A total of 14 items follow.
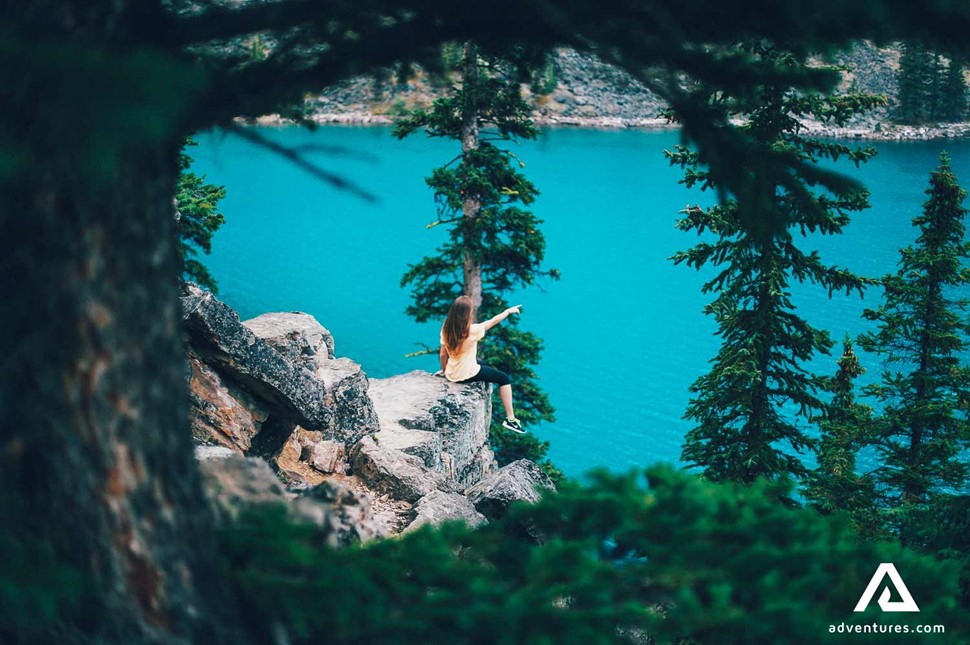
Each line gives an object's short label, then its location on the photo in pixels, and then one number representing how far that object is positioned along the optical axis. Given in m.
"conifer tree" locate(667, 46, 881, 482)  14.95
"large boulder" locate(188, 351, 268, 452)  11.27
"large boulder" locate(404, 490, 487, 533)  10.79
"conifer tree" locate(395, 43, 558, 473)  20.34
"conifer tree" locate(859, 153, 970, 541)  13.93
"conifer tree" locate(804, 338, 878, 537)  14.09
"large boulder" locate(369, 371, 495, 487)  15.38
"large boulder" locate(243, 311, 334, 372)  15.02
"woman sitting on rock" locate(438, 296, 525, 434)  14.35
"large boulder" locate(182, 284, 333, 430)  11.44
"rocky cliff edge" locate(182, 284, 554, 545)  11.43
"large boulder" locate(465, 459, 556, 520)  12.16
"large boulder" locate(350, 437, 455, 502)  12.34
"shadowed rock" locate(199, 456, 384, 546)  4.51
